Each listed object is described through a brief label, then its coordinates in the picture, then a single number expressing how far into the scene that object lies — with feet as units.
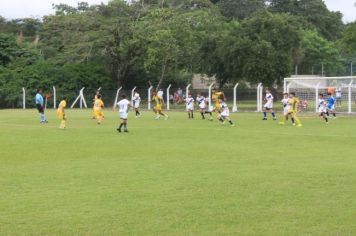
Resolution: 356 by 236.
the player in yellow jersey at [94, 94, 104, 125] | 91.66
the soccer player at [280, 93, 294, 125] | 88.38
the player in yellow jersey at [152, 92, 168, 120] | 105.34
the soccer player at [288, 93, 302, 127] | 87.61
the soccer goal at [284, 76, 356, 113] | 117.19
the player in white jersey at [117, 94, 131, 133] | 75.92
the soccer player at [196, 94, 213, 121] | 106.73
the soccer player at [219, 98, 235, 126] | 88.22
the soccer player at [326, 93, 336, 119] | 105.40
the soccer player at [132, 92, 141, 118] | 113.09
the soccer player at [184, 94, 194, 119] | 108.37
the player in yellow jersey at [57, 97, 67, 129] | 80.74
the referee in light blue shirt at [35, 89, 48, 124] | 96.26
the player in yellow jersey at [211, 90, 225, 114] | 92.99
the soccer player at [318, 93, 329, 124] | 95.09
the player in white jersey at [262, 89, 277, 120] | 101.86
